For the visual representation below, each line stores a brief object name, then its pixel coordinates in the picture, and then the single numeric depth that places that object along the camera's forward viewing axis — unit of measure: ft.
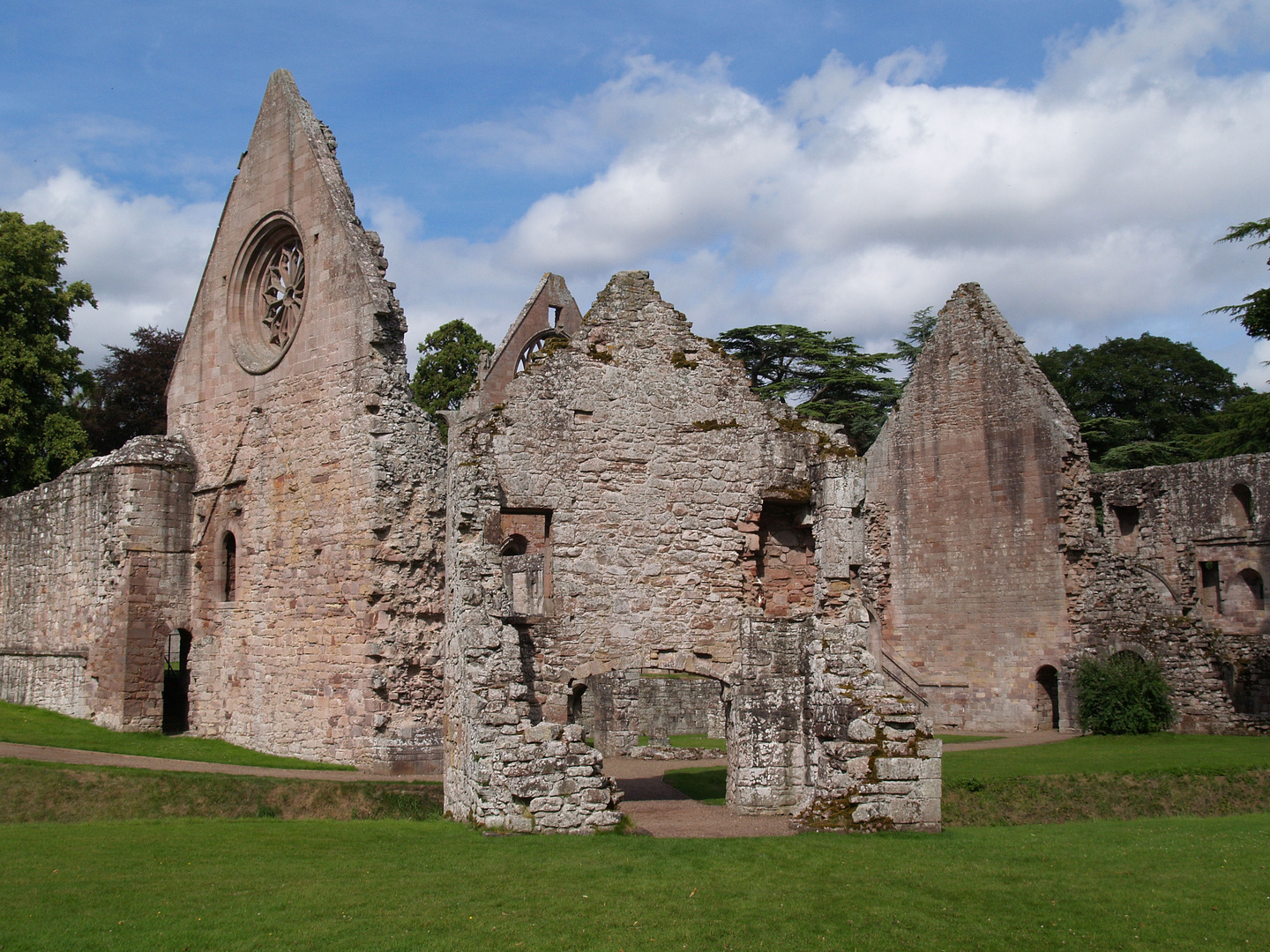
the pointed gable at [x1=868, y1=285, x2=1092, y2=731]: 77.46
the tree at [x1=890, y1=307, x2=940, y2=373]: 120.88
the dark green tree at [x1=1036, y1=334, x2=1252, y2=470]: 120.67
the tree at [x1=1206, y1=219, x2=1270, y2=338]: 78.74
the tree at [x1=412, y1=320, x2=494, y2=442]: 119.85
